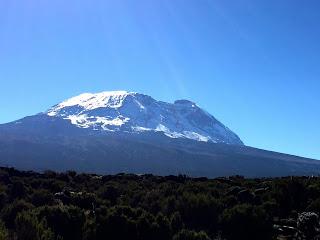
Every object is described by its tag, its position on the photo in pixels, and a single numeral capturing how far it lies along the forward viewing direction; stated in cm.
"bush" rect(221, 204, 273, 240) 2642
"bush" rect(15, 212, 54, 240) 2091
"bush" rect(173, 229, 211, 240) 2330
